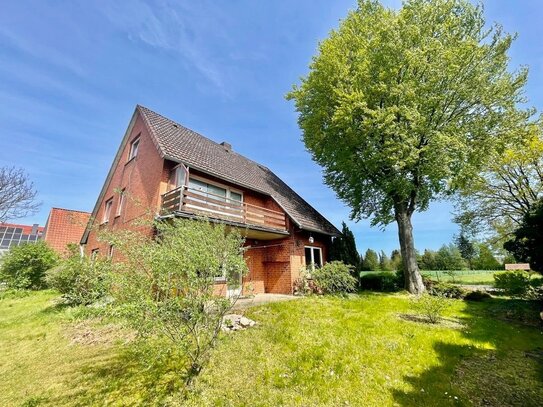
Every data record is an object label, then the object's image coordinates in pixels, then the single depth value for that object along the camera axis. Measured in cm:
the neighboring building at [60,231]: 2523
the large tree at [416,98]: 1385
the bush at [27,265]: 1742
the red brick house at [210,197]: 1152
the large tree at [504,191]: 1617
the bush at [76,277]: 447
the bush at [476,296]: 1310
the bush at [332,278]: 1361
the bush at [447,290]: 1392
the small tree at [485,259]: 2290
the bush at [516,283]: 1138
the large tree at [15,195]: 2200
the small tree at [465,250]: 5466
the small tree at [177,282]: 414
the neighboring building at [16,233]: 3444
